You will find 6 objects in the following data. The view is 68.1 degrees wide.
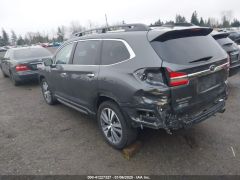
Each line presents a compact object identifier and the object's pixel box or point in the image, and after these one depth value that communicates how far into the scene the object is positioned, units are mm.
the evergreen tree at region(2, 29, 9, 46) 69280
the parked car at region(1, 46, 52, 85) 6485
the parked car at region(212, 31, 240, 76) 4847
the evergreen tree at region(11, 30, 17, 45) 74267
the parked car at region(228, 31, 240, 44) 14446
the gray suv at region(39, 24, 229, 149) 2253
